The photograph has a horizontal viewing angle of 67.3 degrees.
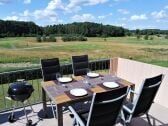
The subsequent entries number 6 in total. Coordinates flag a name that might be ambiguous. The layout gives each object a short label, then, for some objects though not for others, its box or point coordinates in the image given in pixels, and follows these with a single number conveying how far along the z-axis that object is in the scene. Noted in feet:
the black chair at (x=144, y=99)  5.86
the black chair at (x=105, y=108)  4.86
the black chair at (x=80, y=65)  8.97
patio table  5.90
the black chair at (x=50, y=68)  8.17
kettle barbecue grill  6.88
